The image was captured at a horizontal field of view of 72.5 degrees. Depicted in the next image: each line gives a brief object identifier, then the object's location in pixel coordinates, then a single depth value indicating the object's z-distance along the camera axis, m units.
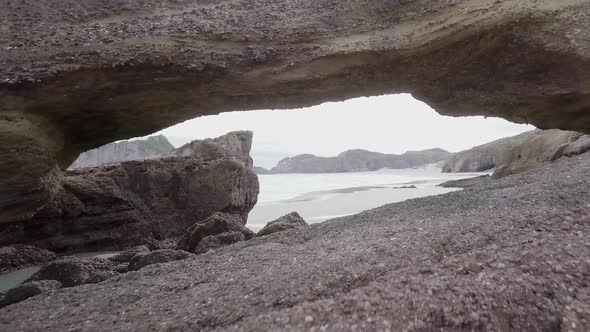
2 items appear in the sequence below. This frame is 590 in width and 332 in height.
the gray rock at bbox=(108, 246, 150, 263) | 7.33
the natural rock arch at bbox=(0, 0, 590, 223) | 3.88
